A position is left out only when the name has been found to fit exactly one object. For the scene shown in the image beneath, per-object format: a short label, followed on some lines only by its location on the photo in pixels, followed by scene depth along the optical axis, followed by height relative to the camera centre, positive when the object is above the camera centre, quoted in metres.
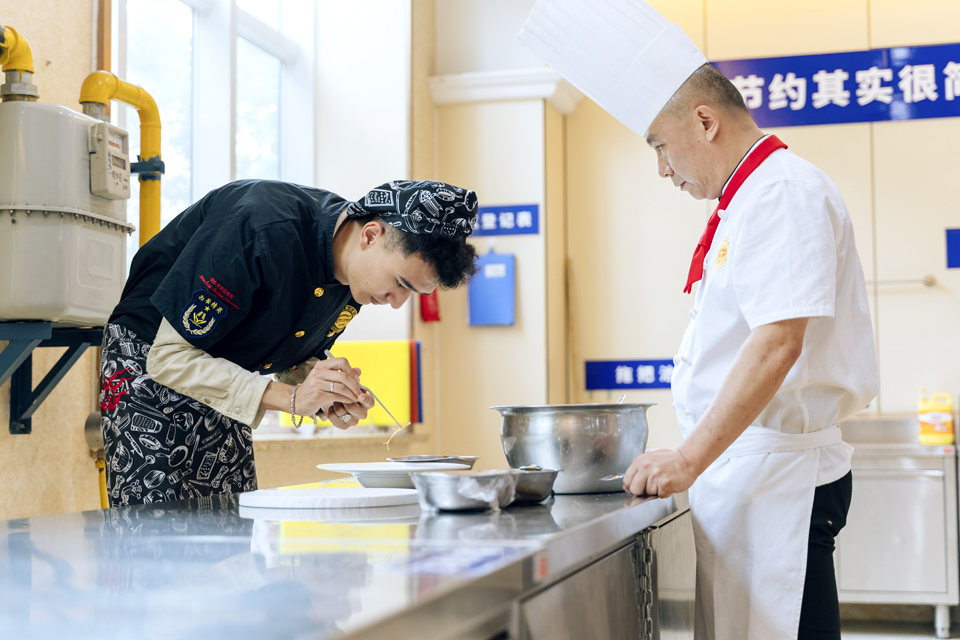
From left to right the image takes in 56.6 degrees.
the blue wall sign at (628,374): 4.36 -0.10
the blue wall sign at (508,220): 4.24 +0.64
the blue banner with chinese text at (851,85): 4.13 +1.26
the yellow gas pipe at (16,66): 1.96 +0.65
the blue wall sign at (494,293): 4.23 +0.29
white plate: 1.40 -0.19
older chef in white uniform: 1.30 -0.04
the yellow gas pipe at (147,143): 2.34 +0.58
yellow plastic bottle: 3.71 -0.31
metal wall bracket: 2.12 -0.04
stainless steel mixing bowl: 1.42 -0.14
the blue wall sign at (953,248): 4.07 +0.46
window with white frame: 3.15 +1.07
